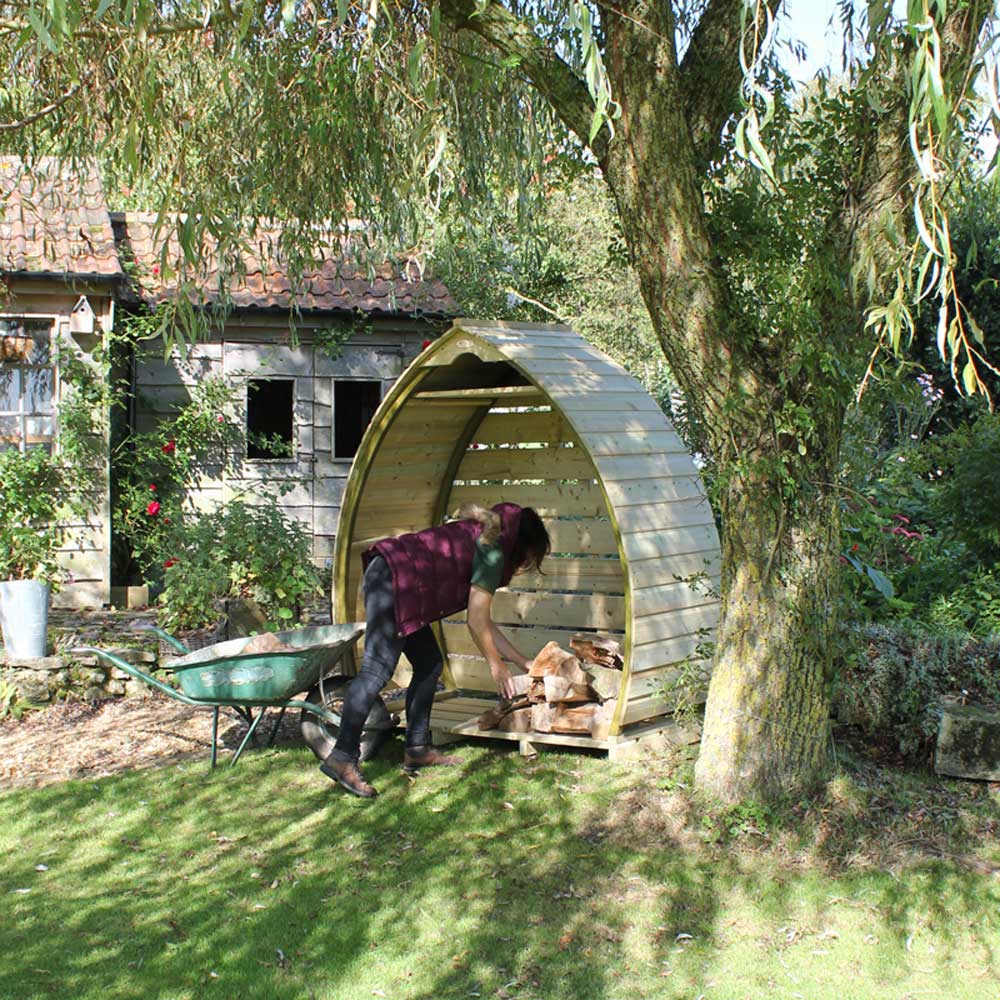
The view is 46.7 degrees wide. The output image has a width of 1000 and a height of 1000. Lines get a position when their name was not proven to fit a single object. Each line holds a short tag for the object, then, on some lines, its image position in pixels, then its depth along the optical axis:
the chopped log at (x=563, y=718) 6.12
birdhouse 9.59
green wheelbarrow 5.74
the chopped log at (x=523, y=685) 6.23
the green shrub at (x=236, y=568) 8.52
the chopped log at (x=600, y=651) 6.56
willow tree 4.65
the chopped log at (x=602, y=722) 6.08
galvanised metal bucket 7.60
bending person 5.70
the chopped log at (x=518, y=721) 6.26
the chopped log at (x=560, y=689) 6.07
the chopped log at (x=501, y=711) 6.27
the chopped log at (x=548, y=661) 6.17
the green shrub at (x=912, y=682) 5.75
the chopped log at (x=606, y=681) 6.44
